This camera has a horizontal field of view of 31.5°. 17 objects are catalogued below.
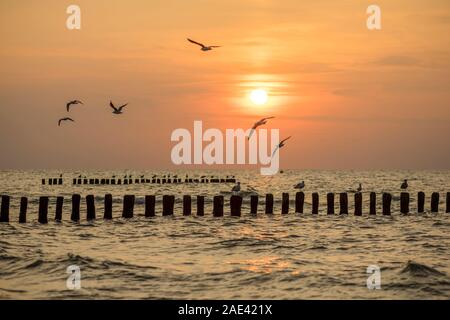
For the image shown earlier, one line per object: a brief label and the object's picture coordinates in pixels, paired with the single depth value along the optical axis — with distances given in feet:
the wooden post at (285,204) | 108.58
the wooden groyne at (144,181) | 274.30
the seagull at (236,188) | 141.29
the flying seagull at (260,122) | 91.56
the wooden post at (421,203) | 114.73
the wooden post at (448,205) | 111.70
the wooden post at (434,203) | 116.06
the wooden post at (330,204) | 110.93
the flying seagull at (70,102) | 103.71
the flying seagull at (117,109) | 96.02
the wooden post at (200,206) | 103.86
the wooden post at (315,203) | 109.85
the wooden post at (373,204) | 111.24
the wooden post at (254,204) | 108.17
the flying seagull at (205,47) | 92.17
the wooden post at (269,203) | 108.06
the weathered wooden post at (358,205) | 110.63
